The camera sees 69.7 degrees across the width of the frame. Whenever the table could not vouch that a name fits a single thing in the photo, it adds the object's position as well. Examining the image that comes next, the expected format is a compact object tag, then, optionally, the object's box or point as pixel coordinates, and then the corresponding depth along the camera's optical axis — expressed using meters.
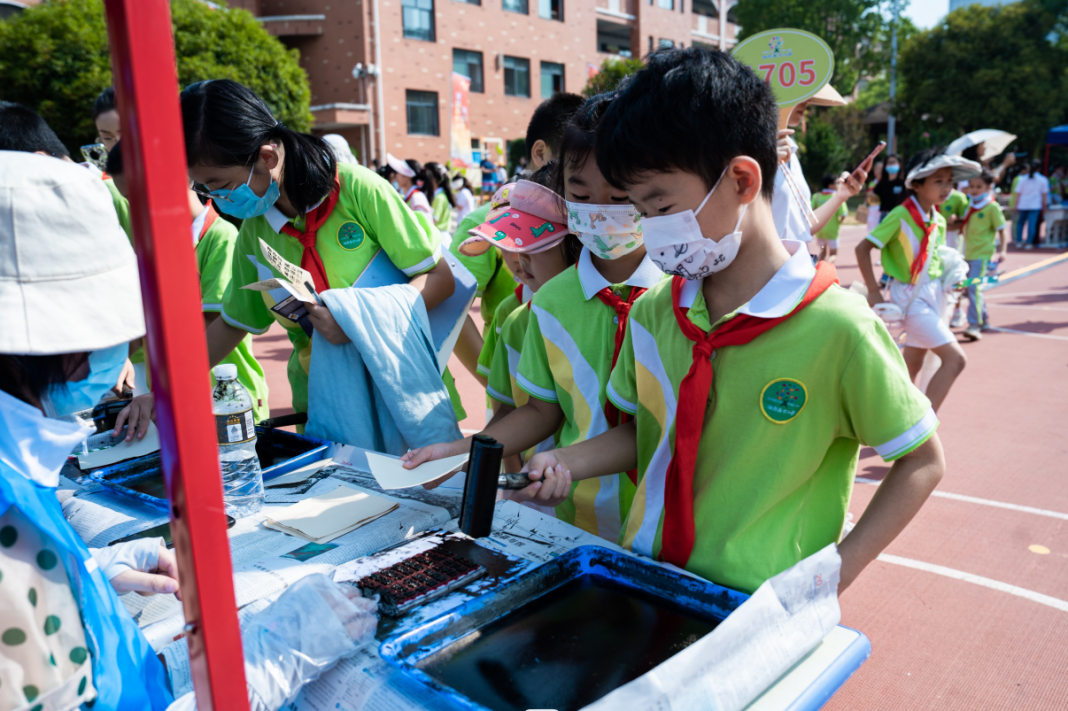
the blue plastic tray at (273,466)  1.97
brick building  23.45
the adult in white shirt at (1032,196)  16.12
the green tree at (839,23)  33.41
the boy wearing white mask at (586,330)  1.86
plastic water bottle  1.84
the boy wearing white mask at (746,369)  1.32
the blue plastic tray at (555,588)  1.09
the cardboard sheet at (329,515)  1.62
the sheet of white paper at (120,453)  2.14
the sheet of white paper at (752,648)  0.88
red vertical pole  0.68
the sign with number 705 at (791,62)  3.31
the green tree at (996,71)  26.09
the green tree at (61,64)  12.82
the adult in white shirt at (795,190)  3.00
